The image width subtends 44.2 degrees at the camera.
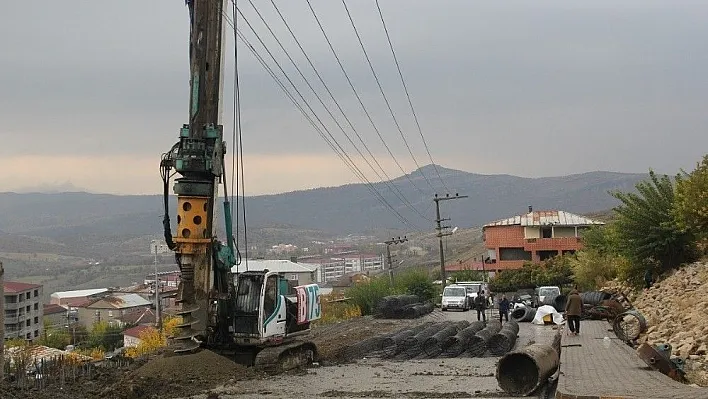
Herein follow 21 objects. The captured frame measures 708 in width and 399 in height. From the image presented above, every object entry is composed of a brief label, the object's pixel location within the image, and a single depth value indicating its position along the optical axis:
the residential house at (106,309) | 126.21
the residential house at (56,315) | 123.94
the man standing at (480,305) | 41.56
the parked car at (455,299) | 54.44
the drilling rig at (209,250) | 21.67
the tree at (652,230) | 40.50
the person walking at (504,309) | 39.59
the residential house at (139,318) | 111.56
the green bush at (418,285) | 61.50
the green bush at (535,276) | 67.40
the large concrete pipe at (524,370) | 16.98
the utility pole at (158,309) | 65.44
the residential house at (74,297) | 142.65
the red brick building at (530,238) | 99.73
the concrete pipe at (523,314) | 42.47
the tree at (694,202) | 34.22
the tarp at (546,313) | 39.87
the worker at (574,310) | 25.20
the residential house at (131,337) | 84.88
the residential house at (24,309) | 111.31
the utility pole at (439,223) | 70.44
